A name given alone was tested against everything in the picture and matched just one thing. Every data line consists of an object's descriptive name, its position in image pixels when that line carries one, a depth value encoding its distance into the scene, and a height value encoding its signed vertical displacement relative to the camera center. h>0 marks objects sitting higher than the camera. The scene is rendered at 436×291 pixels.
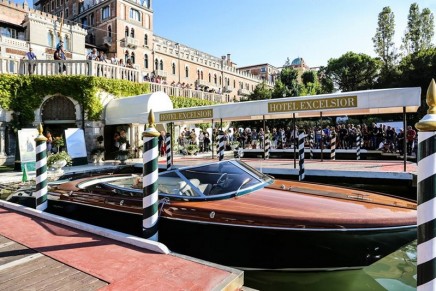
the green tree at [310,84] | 42.56 +7.06
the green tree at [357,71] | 42.03 +8.36
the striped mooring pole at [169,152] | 12.51 -0.68
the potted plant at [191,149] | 19.41 -0.88
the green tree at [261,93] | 42.50 +5.55
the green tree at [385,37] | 37.12 +11.42
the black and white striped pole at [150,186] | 4.23 -0.68
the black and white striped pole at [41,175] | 5.95 -0.73
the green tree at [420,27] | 34.41 +11.56
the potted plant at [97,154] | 16.00 -0.94
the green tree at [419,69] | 29.08 +5.95
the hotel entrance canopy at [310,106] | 8.35 +0.88
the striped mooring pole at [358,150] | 13.82 -0.75
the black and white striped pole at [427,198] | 2.33 -0.49
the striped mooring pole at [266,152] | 15.60 -0.90
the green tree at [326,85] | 44.56 +6.83
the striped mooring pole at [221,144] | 11.89 -0.37
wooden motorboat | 3.73 -1.07
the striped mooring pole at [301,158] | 9.35 -0.74
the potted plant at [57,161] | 11.80 -0.93
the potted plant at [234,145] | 20.09 -0.68
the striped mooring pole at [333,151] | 14.07 -0.80
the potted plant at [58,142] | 13.88 -0.27
